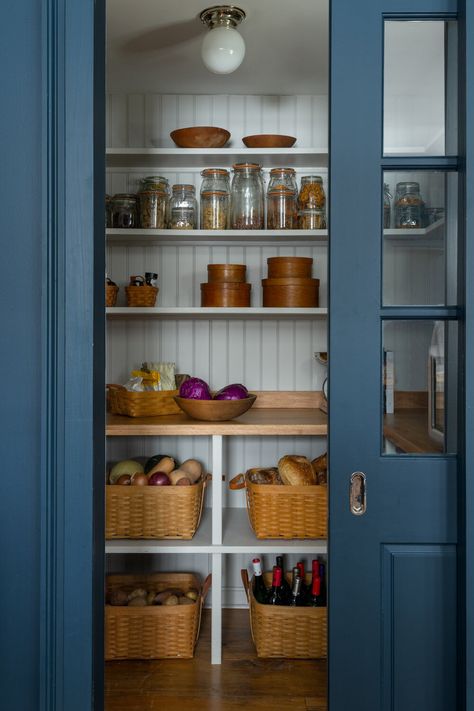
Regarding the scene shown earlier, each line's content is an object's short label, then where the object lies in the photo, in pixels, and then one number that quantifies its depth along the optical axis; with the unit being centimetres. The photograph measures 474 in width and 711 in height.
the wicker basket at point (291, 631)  259
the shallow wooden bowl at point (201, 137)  284
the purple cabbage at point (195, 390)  273
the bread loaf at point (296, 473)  262
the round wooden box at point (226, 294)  289
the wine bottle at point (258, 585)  271
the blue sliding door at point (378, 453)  143
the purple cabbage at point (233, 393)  273
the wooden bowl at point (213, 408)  266
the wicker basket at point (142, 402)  285
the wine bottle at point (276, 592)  264
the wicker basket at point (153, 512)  261
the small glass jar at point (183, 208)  289
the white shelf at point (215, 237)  285
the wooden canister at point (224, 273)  290
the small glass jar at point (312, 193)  288
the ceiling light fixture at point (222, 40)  229
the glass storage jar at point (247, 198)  286
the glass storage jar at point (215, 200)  287
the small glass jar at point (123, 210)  289
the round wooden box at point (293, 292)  287
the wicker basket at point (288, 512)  259
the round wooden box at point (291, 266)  288
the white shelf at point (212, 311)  283
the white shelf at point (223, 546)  256
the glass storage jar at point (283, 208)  288
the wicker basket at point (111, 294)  291
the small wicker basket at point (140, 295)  292
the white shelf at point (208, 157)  285
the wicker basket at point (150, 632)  259
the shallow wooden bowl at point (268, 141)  286
